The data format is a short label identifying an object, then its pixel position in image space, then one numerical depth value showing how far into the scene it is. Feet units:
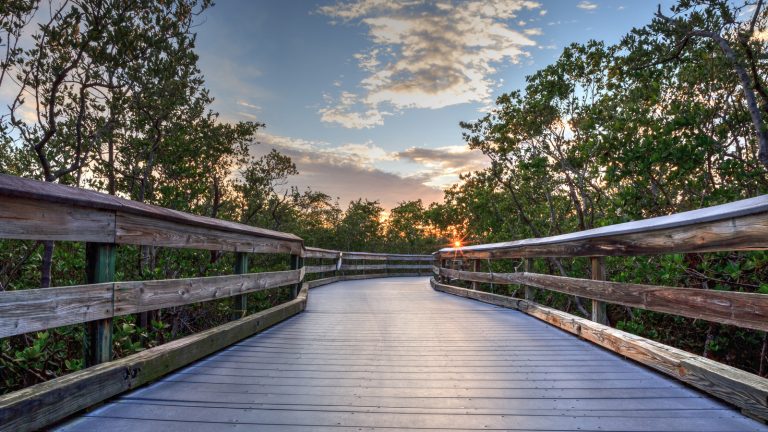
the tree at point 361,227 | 103.09
